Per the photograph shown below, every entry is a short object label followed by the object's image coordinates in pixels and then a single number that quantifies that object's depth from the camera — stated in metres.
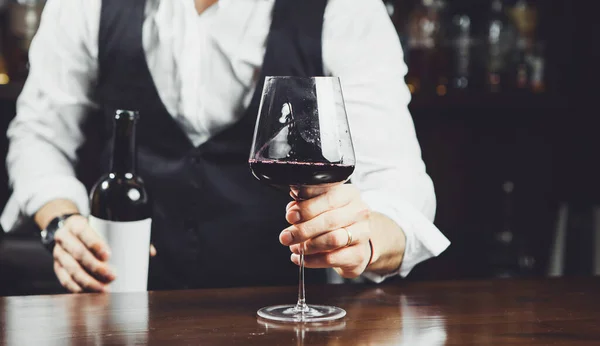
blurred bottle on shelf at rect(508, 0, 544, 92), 2.39
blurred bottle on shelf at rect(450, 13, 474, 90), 2.35
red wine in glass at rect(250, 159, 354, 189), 0.98
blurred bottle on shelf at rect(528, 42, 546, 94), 2.40
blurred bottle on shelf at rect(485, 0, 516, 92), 2.37
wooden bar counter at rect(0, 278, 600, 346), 0.88
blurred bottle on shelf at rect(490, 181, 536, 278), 2.37
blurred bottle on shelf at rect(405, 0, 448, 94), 2.31
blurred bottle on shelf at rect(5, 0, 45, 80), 2.05
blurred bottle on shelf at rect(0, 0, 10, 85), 2.06
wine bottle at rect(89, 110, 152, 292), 1.34
